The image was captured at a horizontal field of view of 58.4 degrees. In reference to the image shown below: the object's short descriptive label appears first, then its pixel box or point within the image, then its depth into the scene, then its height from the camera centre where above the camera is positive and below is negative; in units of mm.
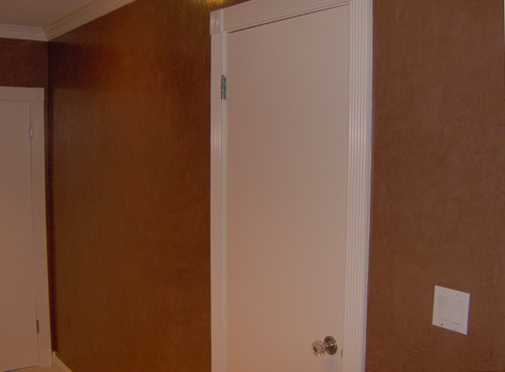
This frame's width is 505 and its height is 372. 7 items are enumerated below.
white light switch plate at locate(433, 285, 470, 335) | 1248 -417
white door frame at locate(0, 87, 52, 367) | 3490 -400
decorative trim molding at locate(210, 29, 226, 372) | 1979 -211
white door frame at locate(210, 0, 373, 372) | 1446 -13
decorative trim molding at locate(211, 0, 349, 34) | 1595 +573
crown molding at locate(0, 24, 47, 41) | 3332 +959
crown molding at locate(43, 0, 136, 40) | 2695 +946
